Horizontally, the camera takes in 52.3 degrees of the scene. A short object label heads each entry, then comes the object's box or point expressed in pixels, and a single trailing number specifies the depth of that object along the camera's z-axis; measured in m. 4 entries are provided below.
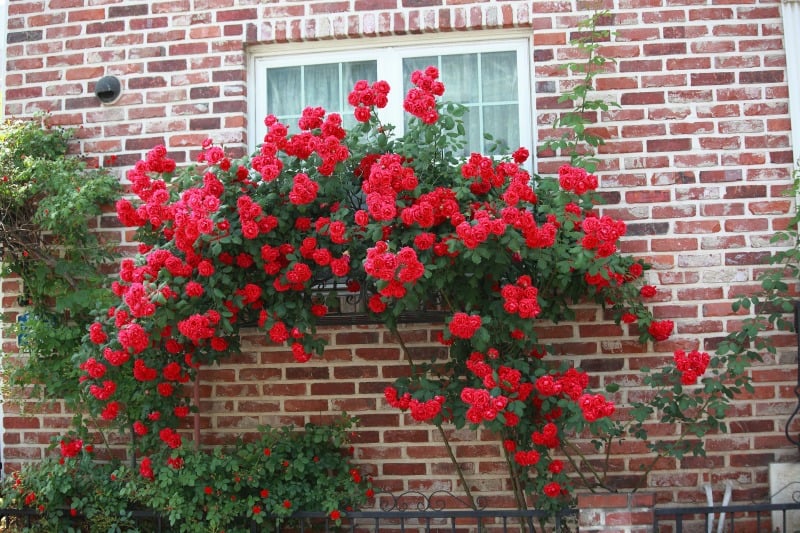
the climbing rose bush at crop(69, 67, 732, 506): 3.38
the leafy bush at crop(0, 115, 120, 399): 4.13
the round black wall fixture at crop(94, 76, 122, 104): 4.50
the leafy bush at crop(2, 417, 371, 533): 3.78
